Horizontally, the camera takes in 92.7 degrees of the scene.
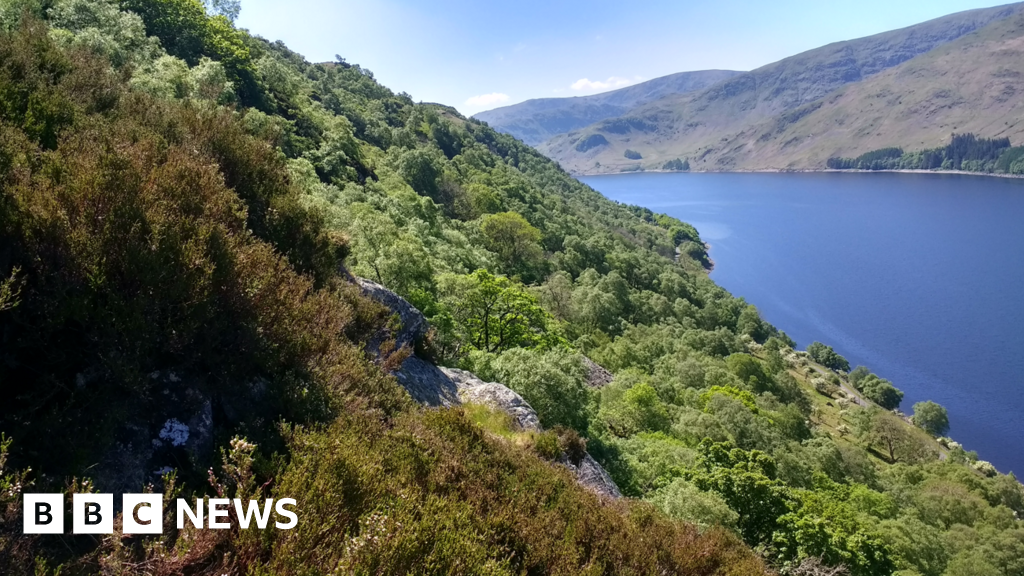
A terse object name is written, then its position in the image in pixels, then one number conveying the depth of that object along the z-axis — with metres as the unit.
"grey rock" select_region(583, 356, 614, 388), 39.36
